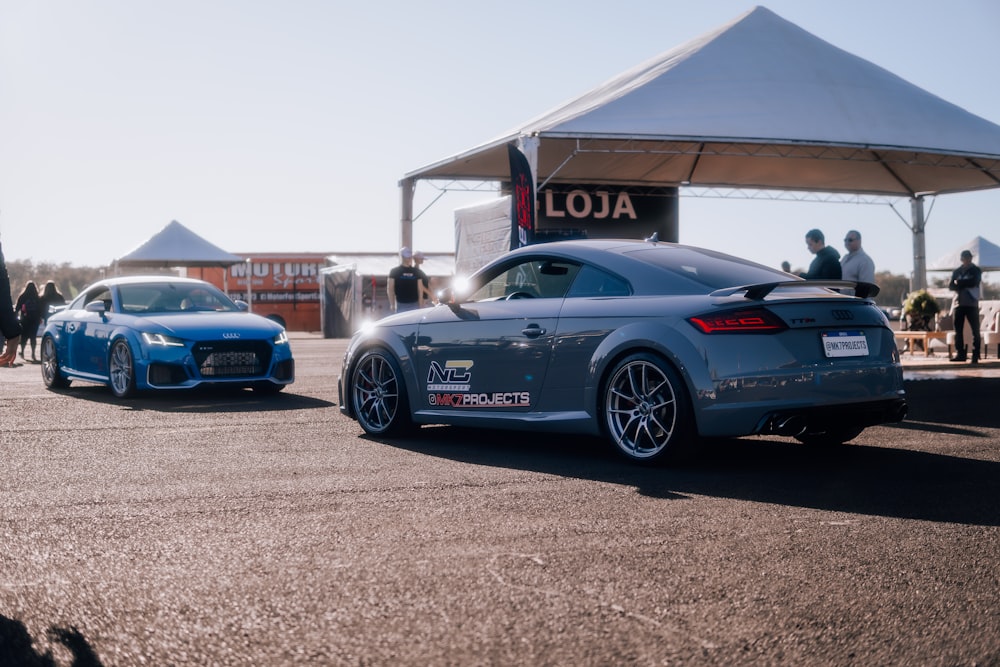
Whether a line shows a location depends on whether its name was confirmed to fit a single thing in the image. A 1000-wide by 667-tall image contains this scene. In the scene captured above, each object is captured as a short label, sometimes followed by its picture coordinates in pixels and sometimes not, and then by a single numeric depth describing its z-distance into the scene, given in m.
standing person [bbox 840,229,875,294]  13.26
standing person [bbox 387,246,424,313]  13.67
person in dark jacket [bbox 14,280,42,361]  24.23
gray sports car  6.23
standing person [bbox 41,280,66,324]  24.36
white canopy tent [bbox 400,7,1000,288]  15.60
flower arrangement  22.03
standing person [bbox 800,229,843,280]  12.19
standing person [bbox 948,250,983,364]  18.02
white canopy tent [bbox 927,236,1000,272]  39.62
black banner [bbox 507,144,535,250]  15.53
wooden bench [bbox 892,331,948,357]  20.92
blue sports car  11.74
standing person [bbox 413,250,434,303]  14.25
